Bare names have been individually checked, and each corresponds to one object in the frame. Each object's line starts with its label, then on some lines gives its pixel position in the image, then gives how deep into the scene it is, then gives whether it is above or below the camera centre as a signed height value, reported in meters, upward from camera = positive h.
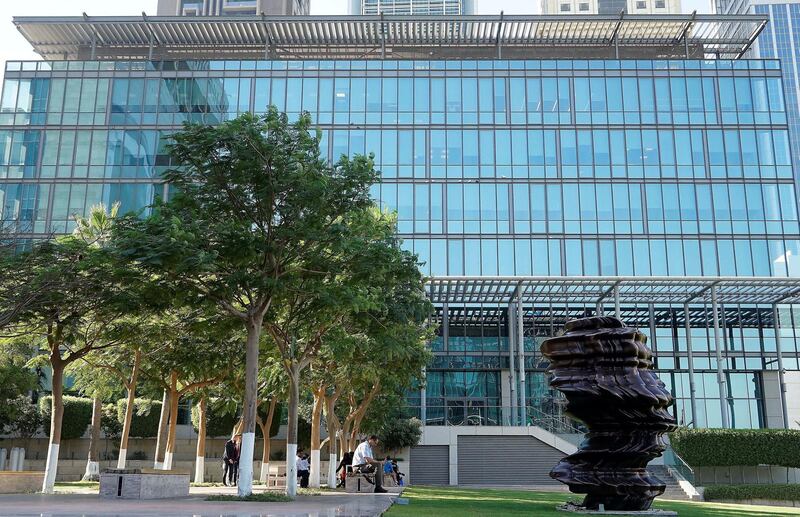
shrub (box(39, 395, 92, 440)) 39.41 +1.59
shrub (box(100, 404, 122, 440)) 38.91 +1.18
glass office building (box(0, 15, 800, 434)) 47.56 +17.10
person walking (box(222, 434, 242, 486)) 27.89 -0.47
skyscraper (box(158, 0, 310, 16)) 90.31 +49.64
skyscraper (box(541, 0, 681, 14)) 138.88 +78.56
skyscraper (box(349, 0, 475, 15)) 172.75 +94.75
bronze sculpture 15.18 +0.75
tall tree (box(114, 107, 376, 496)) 17.50 +5.43
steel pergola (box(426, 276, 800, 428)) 39.06 +8.25
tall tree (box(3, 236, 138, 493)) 17.66 +3.45
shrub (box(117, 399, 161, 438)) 40.20 +1.32
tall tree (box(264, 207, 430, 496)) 18.22 +3.81
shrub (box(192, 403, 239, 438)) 40.12 +1.24
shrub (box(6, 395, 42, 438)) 38.41 +1.32
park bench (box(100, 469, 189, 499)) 16.58 -0.72
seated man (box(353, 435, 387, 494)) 21.33 -0.32
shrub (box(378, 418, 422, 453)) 38.16 +0.72
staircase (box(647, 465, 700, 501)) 30.53 -1.27
